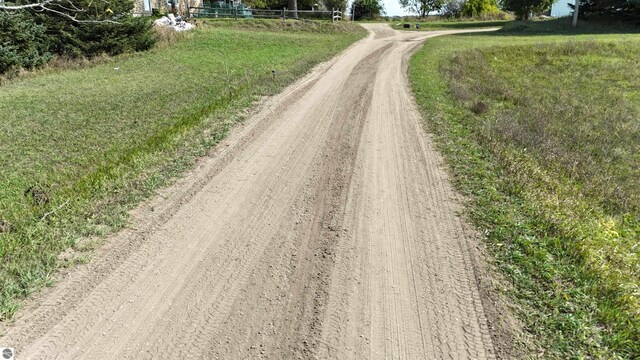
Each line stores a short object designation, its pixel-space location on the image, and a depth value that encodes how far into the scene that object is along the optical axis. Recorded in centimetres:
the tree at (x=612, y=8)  3444
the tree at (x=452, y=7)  5558
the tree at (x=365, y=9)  4859
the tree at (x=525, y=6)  4347
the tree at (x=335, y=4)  4624
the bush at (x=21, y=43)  1838
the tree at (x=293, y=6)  3862
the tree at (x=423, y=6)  5778
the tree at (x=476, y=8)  5300
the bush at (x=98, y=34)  2122
